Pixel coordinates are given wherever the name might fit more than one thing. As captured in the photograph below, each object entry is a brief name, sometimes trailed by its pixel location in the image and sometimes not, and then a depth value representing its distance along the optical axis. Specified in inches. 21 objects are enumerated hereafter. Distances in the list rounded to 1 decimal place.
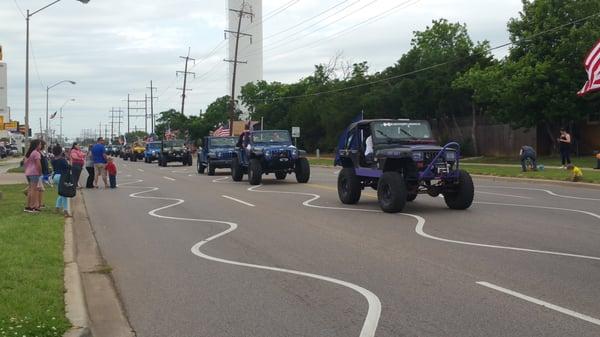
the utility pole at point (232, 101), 2231.5
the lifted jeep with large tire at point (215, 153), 1294.3
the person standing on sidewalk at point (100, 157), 952.9
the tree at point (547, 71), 1369.3
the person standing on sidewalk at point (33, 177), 579.6
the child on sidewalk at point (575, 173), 868.6
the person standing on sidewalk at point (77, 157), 821.5
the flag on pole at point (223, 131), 2390.5
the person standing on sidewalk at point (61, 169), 571.3
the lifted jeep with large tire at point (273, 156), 979.3
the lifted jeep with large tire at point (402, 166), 564.1
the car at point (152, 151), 2272.9
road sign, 1743.1
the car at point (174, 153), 1893.5
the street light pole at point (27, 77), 1234.3
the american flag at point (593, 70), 840.3
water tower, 4082.2
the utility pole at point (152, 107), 4463.6
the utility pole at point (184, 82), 3238.2
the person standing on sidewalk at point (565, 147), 1071.0
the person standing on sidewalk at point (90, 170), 967.0
